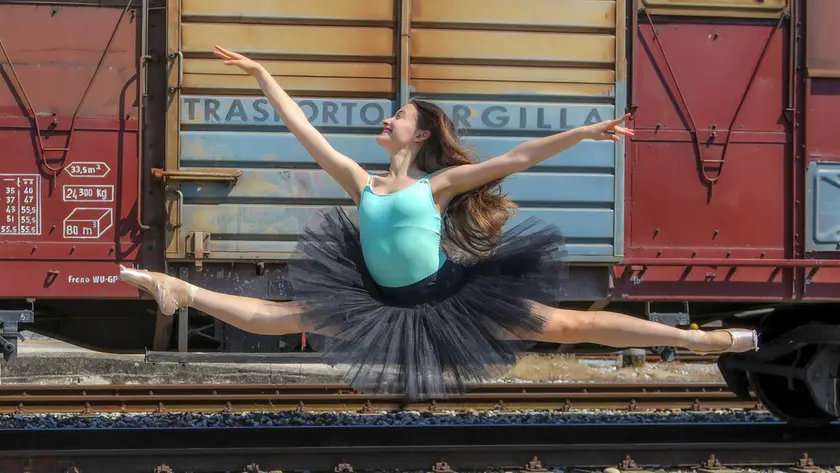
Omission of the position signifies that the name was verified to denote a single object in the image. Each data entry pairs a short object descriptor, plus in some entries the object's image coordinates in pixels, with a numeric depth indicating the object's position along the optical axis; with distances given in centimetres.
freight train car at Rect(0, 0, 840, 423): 1060
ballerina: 630
